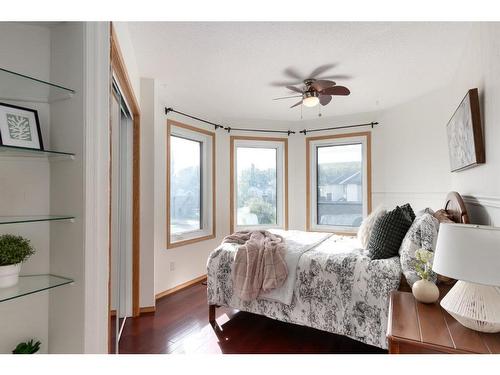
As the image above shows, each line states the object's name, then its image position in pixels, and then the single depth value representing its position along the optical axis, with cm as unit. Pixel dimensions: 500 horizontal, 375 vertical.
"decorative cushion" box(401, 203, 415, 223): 218
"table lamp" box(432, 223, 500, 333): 94
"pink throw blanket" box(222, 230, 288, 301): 219
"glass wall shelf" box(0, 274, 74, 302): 100
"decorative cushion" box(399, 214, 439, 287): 173
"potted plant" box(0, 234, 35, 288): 99
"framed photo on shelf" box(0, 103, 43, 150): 102
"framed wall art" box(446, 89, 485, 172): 171
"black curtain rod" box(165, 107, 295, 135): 369
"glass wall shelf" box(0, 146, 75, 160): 102
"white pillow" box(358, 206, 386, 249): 242
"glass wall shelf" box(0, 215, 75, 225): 104
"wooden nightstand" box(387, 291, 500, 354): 104
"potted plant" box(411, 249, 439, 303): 139
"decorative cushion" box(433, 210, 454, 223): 192
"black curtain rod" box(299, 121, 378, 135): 398
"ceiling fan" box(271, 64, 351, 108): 254
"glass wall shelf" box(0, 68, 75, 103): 105
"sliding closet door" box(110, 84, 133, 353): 199
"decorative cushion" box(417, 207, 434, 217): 212
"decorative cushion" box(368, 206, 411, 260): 201
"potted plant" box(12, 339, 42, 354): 109
